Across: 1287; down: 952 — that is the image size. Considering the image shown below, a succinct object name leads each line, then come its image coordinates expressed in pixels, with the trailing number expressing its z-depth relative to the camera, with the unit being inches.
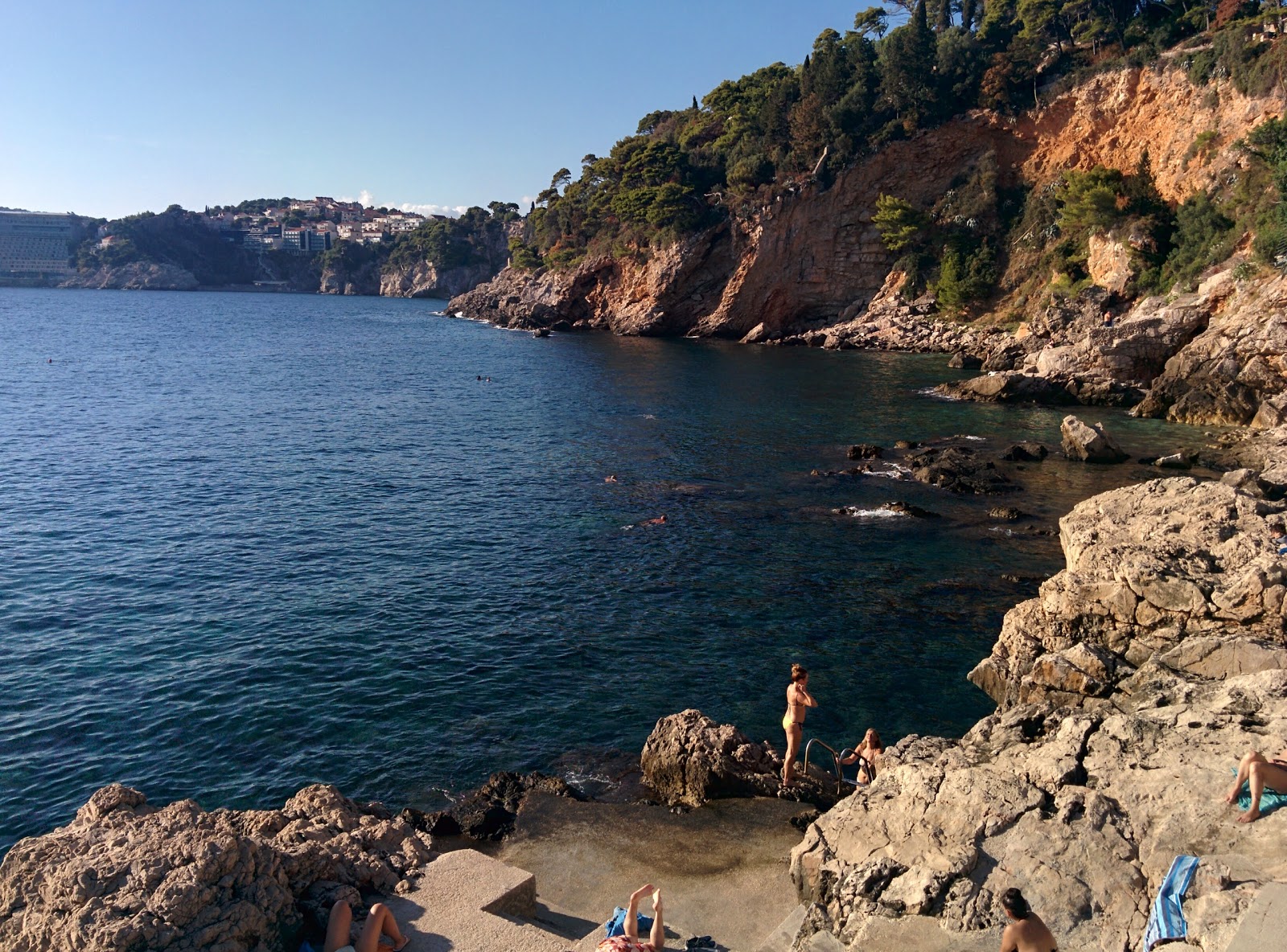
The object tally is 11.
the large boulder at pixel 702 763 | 547.5
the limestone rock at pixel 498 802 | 518.6
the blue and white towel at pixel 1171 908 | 299.6
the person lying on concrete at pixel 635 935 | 350.9
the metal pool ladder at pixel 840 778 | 533.3
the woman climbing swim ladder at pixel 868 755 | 536.4
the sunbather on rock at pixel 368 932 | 340.8
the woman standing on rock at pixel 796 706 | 569.0
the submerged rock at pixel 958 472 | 1242.0
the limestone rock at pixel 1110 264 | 2252.7
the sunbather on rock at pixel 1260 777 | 349.4
